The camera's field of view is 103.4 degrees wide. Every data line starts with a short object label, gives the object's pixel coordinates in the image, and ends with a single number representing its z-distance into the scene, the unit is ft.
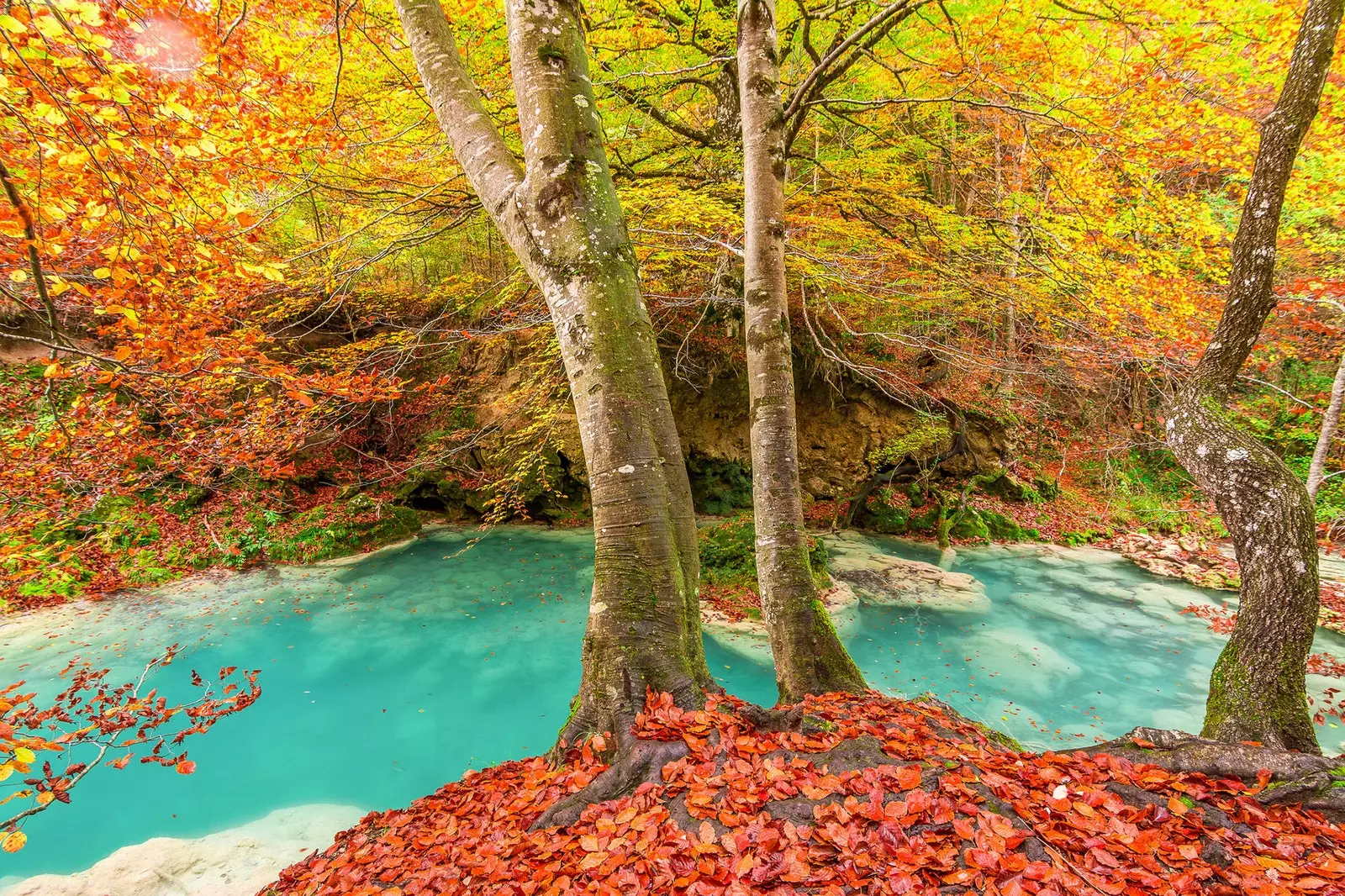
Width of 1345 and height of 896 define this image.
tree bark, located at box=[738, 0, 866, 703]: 11.48
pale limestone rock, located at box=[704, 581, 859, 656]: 23.45
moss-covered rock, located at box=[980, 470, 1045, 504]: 39.60
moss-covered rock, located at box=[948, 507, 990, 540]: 36.37
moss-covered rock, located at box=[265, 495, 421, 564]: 33.12
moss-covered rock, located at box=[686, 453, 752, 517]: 38.65
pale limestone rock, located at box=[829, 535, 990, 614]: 27.58
